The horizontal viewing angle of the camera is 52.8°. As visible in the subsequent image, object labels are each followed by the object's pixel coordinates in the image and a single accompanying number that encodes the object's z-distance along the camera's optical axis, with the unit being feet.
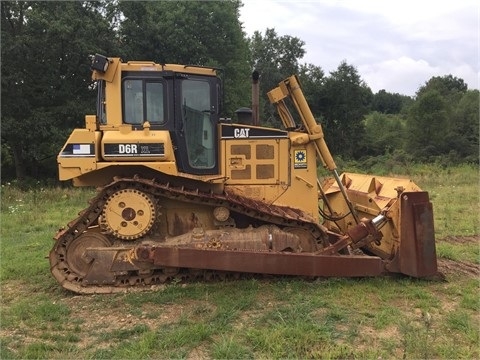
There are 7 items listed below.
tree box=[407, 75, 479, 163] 131.34
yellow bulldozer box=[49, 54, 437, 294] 20.80
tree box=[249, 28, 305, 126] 157.89
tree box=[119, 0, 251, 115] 88.38
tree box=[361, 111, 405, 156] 144.25
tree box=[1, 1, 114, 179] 71.92
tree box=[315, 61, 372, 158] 143.33
